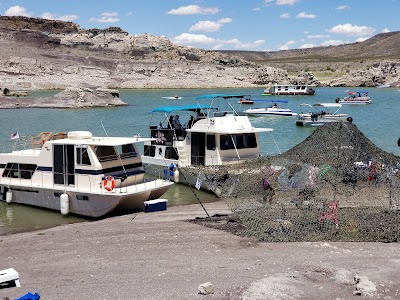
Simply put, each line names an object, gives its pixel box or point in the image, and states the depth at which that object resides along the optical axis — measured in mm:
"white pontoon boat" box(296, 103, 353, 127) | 57031
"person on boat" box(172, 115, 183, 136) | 29953
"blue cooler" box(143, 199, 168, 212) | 20844
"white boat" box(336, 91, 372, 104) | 89900
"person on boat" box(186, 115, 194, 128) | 29434
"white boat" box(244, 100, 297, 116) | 68875
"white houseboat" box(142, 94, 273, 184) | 27244
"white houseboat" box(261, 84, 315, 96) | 118181
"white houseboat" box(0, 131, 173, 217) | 20812
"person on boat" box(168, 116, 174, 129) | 30391
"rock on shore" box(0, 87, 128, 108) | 82000
